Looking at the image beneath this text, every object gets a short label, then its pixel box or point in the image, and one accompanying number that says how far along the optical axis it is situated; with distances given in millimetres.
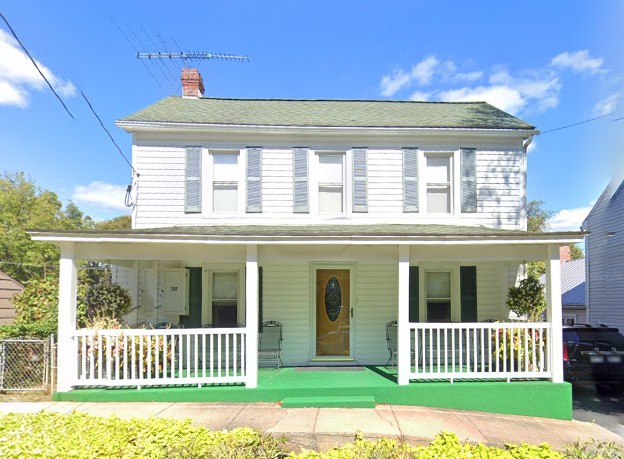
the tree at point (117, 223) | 33341
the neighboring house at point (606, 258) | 12398
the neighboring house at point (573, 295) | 16791
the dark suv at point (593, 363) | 7551
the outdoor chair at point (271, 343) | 8094
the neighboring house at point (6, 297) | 10156
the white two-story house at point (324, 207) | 8344
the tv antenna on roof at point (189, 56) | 10913
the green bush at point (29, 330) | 7070
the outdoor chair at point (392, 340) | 8163
